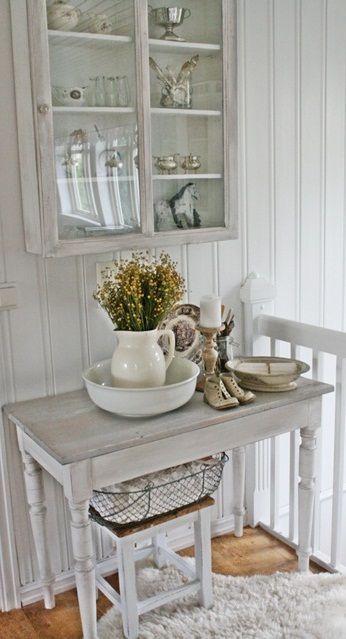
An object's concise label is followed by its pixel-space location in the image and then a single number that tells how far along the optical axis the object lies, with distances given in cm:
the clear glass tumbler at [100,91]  203
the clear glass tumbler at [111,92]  204
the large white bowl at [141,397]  195
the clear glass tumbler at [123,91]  205
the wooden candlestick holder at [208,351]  220
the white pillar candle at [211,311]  217
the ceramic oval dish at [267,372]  221
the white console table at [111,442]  185
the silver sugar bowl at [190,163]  224
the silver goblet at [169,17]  209
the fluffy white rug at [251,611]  214
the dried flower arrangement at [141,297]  202
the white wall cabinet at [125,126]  193
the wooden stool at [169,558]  204
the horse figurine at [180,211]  221
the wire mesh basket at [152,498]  201
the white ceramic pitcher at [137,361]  203
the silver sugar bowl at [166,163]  217
